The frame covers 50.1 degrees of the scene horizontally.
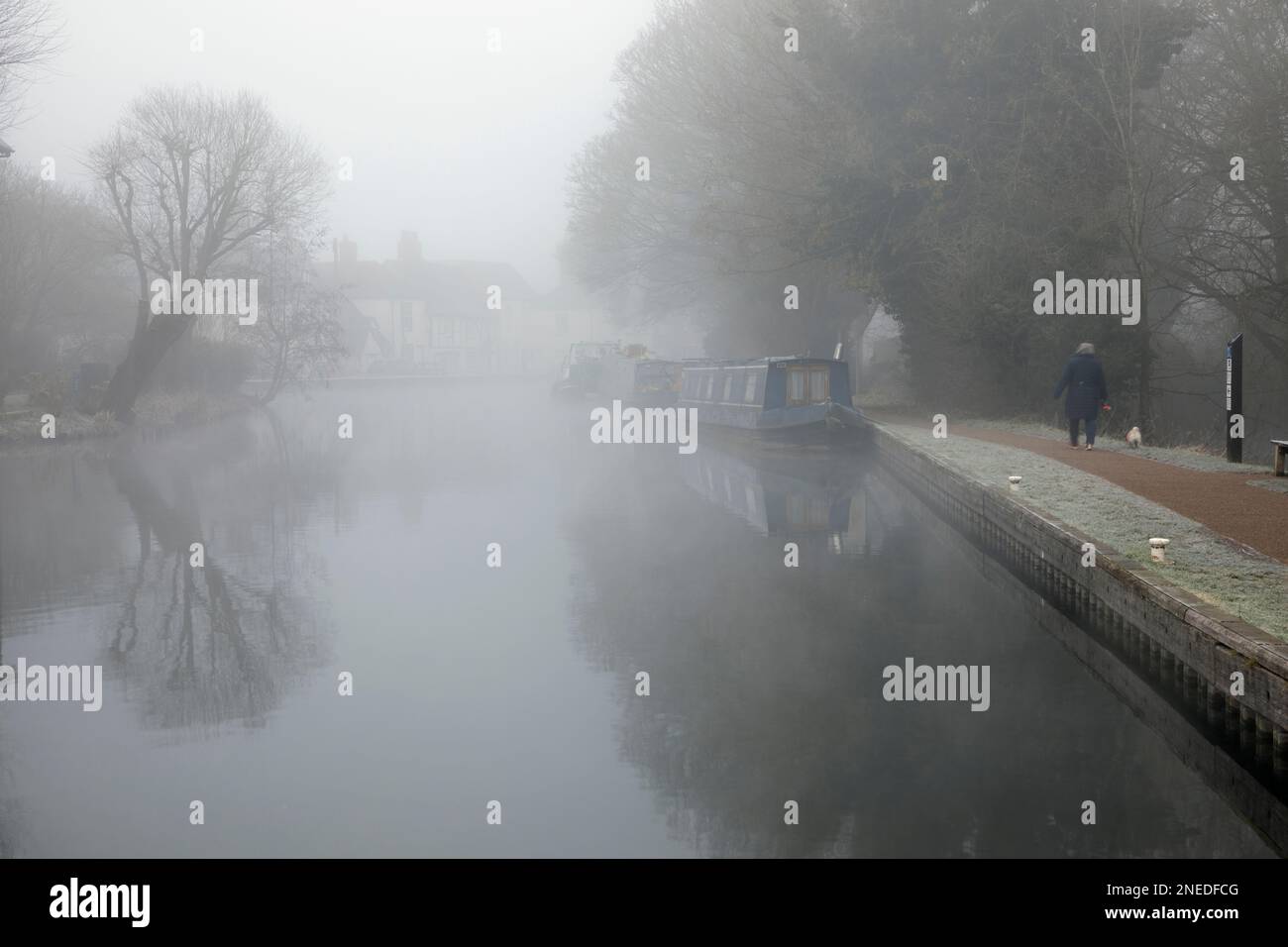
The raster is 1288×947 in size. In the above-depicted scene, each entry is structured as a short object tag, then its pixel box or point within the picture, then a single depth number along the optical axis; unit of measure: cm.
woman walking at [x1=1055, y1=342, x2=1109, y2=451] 1816
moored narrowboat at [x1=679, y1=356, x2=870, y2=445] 2497
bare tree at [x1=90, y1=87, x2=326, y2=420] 3503
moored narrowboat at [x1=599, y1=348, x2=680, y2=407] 3981
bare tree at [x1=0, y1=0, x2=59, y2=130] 2288
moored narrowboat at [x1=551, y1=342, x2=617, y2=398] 4925
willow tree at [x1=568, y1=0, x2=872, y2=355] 3059
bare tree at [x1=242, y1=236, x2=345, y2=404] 4103
